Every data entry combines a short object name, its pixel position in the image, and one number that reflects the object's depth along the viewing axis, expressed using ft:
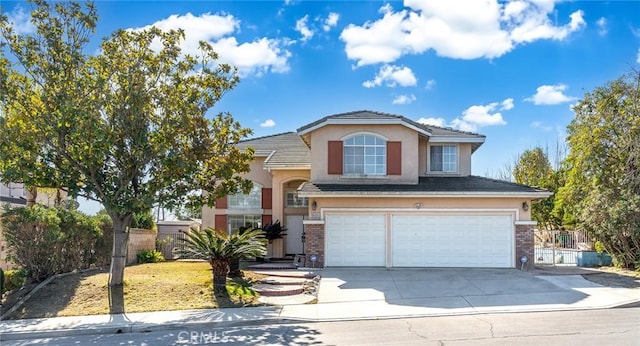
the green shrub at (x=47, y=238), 43.88
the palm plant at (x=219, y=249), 45.85
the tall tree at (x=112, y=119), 40.01
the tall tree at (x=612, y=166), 60.64
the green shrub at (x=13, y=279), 43.73
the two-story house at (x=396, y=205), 59.62
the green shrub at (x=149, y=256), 68.18
